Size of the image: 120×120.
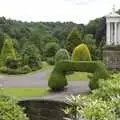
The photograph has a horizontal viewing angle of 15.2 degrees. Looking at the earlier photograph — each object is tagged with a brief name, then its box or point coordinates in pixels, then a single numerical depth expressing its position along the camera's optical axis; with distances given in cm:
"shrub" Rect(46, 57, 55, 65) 4702
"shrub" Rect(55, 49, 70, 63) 3762
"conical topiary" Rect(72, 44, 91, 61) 3741
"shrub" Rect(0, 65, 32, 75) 4046
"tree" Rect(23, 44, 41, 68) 4188
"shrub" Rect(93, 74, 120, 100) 897
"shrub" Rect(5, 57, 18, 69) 4082
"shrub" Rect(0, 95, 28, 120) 841
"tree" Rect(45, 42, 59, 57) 5075
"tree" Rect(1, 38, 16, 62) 4344
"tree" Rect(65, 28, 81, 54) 4728
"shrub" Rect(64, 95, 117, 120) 628
